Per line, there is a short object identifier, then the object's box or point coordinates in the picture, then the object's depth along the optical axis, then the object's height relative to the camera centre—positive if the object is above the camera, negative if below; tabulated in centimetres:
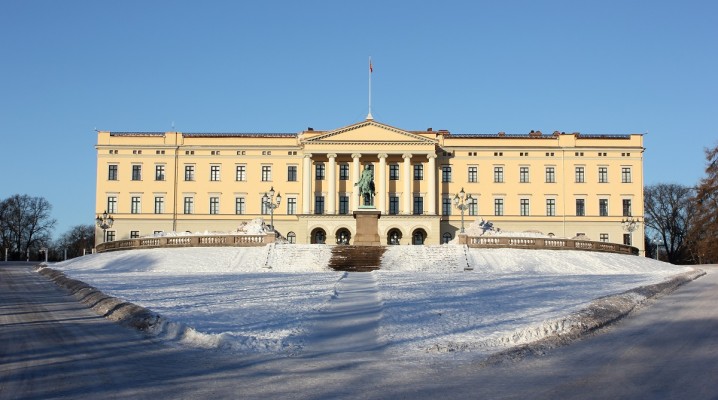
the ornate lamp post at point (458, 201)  7616 +464
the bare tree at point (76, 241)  11762 +147
